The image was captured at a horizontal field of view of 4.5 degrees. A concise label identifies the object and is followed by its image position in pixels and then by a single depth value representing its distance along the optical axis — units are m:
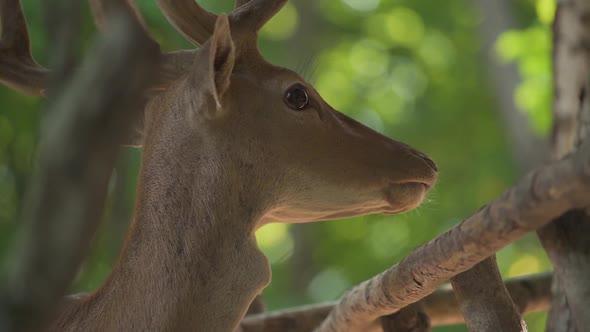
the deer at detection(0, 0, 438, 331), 7.16
